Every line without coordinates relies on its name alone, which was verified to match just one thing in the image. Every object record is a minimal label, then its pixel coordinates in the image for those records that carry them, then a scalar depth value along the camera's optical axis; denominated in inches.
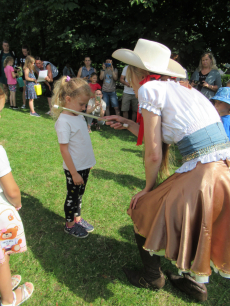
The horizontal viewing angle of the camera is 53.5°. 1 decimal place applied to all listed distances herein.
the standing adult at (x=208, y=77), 211.6
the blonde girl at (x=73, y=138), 91.0
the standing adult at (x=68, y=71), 320.5
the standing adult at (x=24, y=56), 321.9
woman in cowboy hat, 56.9
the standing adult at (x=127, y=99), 275.3
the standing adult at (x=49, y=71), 299.3
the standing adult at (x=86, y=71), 284.8
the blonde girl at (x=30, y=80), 284.4
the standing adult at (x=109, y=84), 280.1
